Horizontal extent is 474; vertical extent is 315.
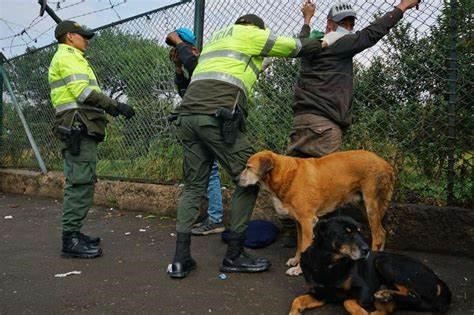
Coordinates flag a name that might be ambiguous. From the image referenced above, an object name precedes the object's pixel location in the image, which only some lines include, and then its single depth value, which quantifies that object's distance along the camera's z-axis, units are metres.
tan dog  4.31
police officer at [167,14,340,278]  4.10
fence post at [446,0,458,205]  4.46
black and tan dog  3.31
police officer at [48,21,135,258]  4.82
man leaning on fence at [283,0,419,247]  4.40
